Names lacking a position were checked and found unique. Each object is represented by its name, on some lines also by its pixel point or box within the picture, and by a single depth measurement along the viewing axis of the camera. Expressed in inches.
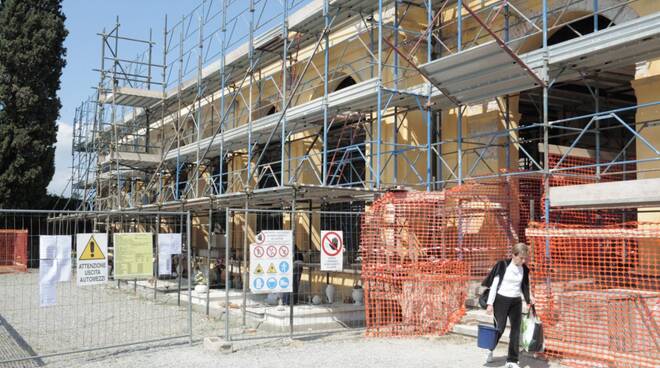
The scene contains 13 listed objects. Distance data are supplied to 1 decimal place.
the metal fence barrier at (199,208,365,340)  443.8
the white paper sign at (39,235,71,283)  337.1
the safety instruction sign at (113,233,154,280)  373.7
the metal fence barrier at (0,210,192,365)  342.0
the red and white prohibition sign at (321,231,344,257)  406.3
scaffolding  418.0
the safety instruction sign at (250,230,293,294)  376.5
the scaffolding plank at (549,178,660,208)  308.8
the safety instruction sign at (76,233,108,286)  351.3
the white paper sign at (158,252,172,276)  509.0
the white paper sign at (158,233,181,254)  510.3
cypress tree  1111.6
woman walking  309.7
